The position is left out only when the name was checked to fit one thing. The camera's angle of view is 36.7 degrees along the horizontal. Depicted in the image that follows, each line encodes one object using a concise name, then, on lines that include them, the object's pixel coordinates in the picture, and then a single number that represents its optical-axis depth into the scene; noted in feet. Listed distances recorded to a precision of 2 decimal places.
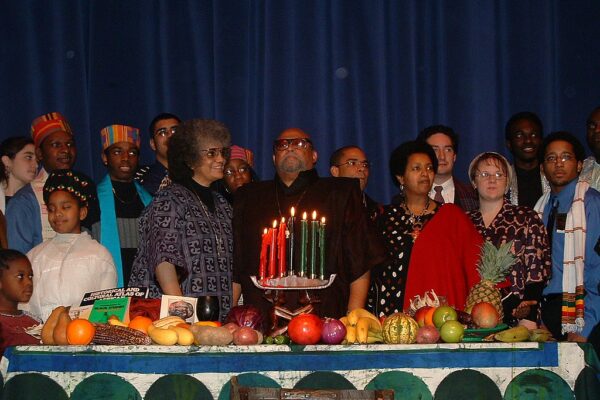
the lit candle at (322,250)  11.08
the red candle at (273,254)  11.16
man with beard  13.89
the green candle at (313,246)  11.15
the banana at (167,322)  10.87
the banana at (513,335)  10.47
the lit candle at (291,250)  11.07
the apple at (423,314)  11.41
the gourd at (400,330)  10.52
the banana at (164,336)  10.49
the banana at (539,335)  10.45
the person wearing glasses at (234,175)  17.51
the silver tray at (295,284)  10.99
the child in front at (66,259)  14.42
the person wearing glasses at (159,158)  17.58
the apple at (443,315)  10.84
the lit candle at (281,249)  11.12
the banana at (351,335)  10.91
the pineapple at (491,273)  12.05
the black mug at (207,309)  11.47
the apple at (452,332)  10.39
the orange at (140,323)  10.92
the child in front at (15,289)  13.74
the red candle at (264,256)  11.14
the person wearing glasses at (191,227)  13.39
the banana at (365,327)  10.78
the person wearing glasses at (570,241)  15.02
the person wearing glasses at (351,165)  17.07
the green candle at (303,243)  11.08
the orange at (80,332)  10.58
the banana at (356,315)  11.27
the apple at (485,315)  11.04
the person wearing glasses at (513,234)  14.29
